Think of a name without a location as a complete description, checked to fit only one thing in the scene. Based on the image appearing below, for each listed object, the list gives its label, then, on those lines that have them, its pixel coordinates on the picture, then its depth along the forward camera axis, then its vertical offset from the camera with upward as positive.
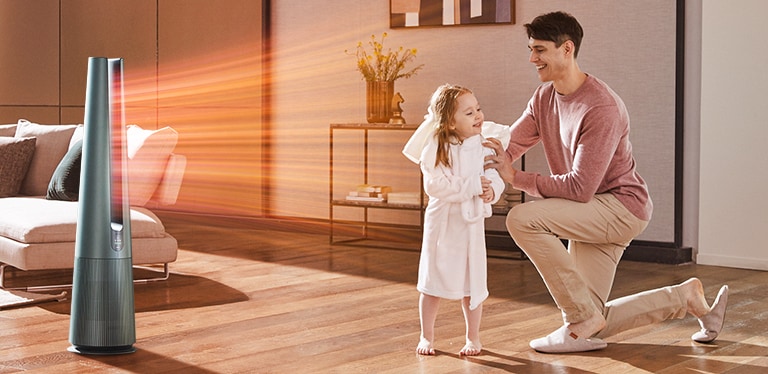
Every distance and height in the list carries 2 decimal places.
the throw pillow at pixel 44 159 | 6.14 +0.06
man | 3.73 -0.12
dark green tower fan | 3.64 -0.15
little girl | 3.74 -0.13
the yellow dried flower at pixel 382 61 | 6.98 +0.73
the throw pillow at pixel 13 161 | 6.04 +0.05
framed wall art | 6.79 +1.04
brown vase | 6.91 +0.46
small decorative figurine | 6.90 +0.38
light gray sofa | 5.05 -0.13
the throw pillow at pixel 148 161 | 5.71 +0.05
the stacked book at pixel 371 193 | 7.00 -0.14
